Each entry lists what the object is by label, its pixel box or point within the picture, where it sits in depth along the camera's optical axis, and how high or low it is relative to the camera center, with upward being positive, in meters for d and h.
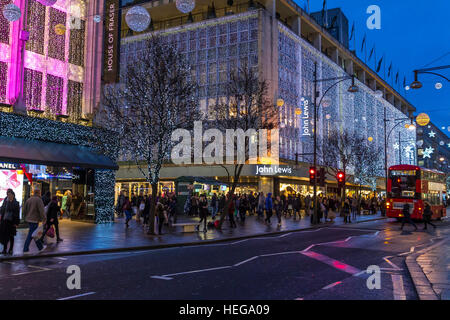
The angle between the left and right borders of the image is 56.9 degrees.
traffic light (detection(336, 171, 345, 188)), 26.28 +0.89
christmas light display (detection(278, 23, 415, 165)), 46.75 +13.49
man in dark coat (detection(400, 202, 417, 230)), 22.45 -1.23
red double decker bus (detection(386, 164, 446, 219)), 27.28 +0.22
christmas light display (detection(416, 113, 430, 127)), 25.11 +4.44
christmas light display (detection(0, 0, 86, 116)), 19.58 +6.87
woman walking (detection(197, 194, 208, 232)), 20.25 -0.70
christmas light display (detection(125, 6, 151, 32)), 14.72 +6.20
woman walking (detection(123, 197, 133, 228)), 21.08 -0.90
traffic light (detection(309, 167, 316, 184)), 25.14 +1.03
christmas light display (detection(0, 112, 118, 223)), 19.12 +2.76
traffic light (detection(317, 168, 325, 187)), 25.38 +0.86
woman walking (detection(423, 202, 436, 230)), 23.29 -1.11
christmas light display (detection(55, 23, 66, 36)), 19.81 +7.75
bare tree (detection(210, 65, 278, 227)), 22.12 +4.21
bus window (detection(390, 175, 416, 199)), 27.44 +0.42
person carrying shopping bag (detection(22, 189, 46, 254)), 12.07 -0.62
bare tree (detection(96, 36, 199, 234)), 17.83 +3.99
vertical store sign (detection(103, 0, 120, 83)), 24.08 +8.57
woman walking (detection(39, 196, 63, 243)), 13.66 -0.80
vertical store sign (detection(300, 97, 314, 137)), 45.19 +8.69
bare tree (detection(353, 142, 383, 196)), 47.88 +3.29
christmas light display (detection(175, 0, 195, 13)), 14.22 +6.46
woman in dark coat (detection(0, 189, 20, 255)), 11.59 -0.76
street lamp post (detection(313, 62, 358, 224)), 25.14 -0.56
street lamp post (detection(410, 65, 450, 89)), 18.45 +4.89
